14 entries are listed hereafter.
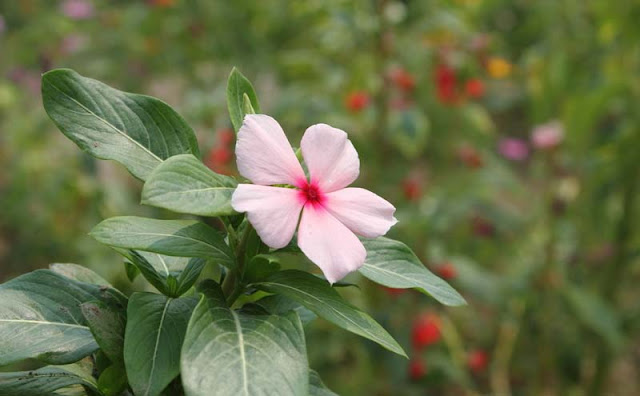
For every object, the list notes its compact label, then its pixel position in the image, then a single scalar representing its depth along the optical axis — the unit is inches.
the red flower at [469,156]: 101.0
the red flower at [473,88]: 98.0
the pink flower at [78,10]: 123.5
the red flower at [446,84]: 98.1
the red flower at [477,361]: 96.3
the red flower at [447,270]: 91.1
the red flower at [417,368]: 87.5
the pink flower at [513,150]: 109.4
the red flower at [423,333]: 88.0
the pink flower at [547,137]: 86.4
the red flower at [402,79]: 89.6
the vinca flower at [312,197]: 23.8
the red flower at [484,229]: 107.3
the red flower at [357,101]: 89.2
